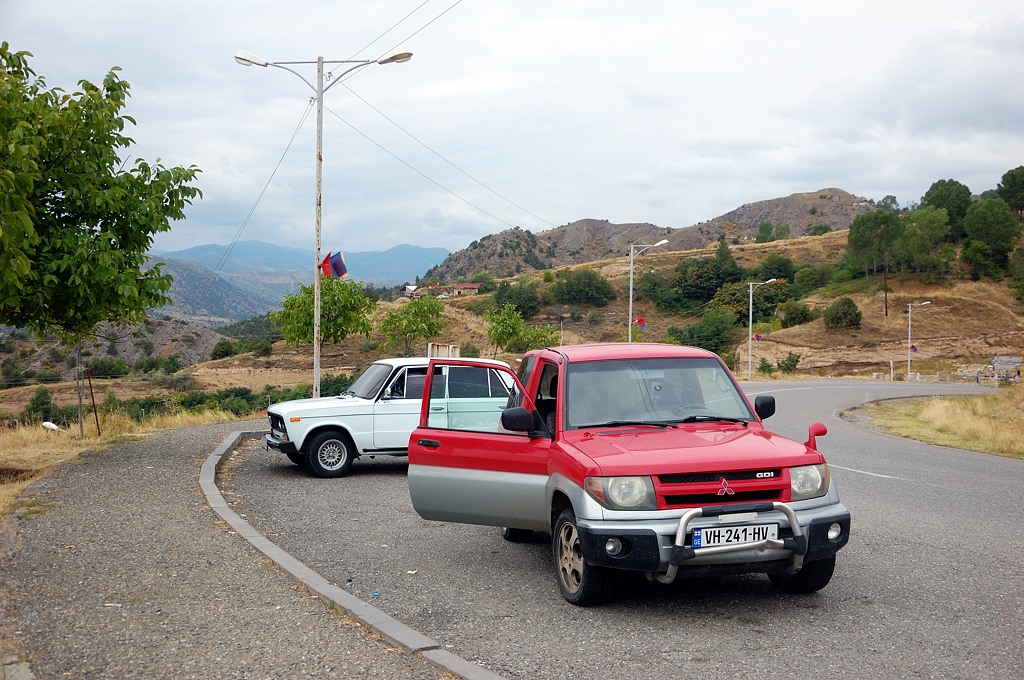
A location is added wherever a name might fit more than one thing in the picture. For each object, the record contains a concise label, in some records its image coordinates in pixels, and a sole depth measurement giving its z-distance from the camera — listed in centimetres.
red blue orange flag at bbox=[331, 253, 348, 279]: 2456
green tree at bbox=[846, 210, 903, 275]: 9112
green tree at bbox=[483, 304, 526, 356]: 6412
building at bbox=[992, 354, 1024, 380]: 5097
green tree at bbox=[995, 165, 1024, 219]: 10150
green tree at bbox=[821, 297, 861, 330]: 8169
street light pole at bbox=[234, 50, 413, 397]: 1967
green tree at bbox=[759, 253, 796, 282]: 11131
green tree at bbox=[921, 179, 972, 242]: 9719
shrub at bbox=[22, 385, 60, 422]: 2973
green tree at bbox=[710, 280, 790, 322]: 9488
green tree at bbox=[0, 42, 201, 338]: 1195
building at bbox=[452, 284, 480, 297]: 12238
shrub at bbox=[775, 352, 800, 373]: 7262
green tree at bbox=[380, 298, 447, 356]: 4609
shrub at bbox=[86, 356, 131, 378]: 5044
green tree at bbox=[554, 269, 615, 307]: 10250
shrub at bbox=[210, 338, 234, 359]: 6994
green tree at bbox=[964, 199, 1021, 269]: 8962
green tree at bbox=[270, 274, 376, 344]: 3484
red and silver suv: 564
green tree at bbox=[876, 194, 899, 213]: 18675
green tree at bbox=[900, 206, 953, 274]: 8831
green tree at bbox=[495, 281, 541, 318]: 9969
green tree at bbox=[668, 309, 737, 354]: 8038
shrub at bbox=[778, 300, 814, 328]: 8769
